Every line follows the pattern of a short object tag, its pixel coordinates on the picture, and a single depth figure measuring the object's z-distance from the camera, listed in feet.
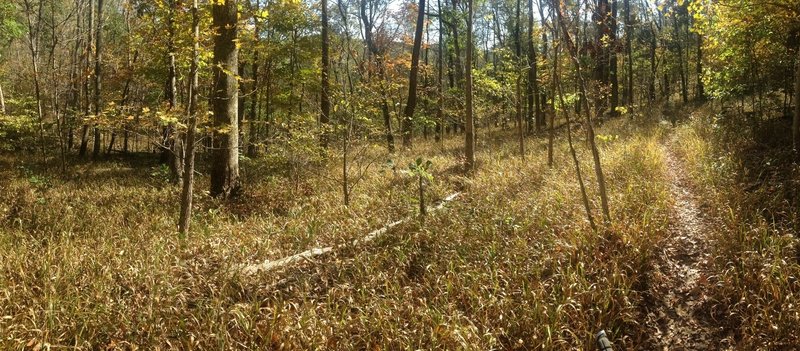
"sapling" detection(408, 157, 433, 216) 22.34
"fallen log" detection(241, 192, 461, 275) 17.62
